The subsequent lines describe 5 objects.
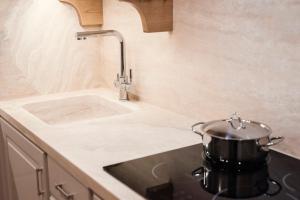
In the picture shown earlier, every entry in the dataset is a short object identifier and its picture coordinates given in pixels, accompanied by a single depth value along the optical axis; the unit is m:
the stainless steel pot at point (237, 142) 1.16
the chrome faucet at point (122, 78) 2.00
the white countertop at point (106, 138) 1.18
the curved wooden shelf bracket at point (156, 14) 1.69
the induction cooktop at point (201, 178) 1.05
